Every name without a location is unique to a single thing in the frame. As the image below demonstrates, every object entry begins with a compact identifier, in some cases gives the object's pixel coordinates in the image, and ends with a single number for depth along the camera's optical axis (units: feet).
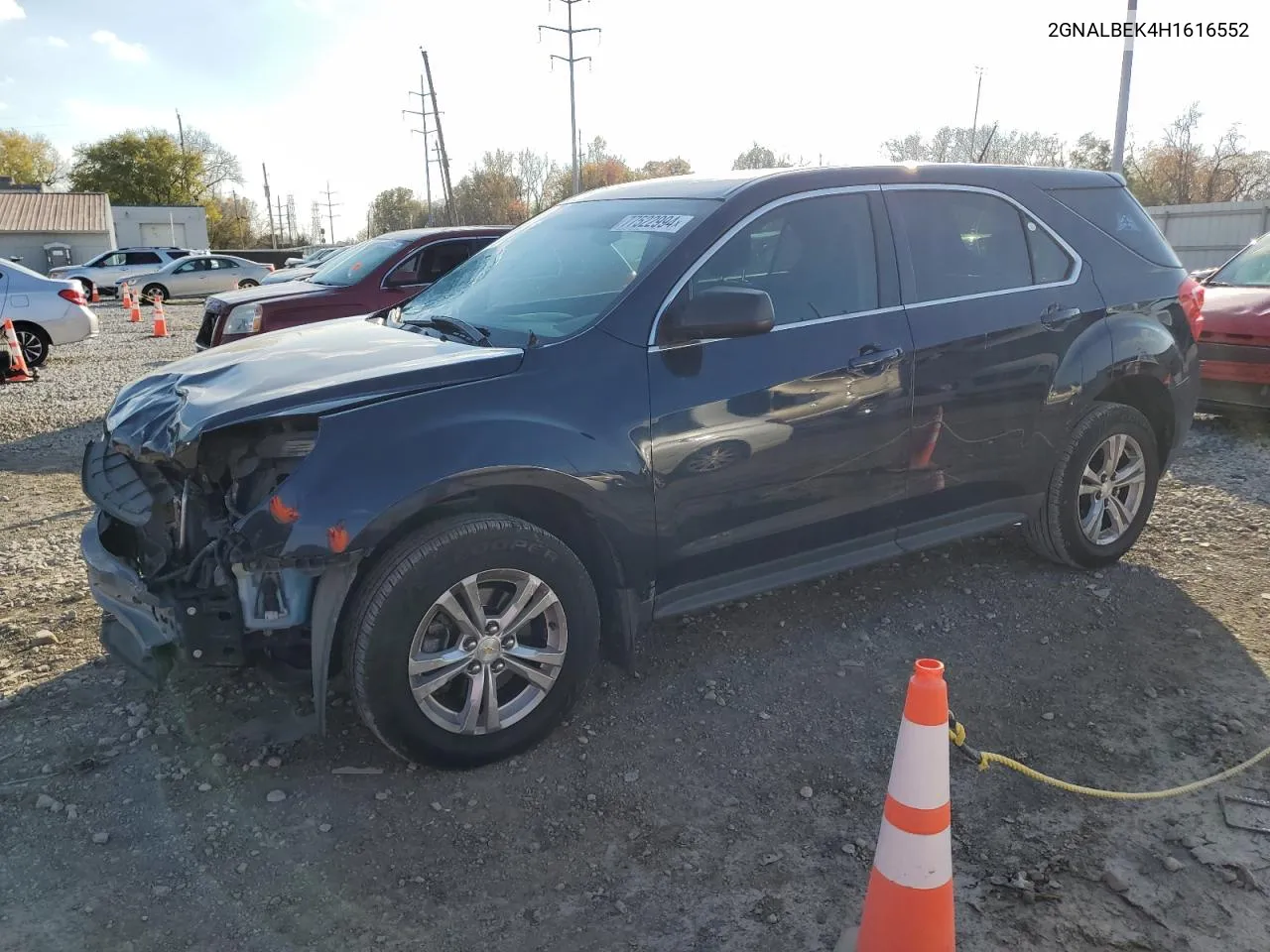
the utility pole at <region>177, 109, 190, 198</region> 210.38
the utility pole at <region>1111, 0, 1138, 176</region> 63.10
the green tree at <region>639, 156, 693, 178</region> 205.51
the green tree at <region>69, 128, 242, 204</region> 202.90
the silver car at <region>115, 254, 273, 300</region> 93.09
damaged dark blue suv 9.74
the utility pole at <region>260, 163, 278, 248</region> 277.23
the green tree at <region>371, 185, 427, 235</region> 241.35
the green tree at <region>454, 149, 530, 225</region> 213.66
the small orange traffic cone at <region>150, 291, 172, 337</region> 58.34
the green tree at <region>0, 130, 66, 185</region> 251.39
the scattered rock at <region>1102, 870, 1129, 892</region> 8.73
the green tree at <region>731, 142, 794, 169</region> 174.86
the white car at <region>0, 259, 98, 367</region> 40.14
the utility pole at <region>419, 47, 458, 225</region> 133.80
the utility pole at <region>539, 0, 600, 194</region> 141.21
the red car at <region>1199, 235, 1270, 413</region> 24.67
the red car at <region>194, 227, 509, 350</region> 26.71
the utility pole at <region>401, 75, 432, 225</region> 184.96
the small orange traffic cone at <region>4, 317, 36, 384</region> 37.99
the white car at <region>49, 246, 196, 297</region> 94.17
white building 181.16
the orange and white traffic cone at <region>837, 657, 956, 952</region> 7.07
